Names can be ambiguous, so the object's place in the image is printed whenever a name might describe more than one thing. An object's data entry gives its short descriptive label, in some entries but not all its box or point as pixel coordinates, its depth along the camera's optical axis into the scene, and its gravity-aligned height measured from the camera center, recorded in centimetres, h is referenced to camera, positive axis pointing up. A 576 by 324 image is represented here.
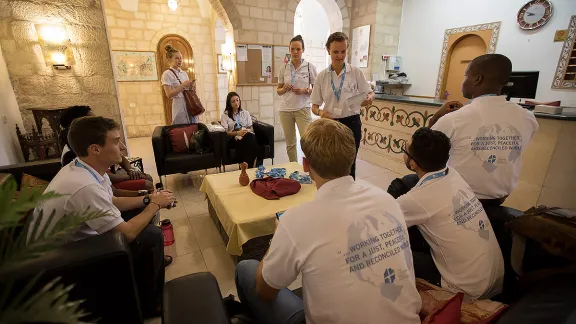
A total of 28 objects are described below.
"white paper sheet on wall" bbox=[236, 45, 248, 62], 496 +44
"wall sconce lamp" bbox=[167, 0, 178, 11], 508 +132
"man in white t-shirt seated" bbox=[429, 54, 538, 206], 159 -30
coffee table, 185 -90
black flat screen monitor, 333 -7
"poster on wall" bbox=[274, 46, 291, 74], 525 +41
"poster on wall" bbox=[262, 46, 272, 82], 515 +30
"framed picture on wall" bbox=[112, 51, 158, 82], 594 +27
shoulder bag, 379 -32
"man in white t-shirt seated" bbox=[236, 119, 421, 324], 81 -50
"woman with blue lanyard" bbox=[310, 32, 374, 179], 273 -12
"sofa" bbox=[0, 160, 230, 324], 95 -75
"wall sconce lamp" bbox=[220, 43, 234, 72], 512 +43
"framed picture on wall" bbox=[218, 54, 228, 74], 699 +29
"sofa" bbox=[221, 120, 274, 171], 357 -83
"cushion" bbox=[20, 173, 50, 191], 185 -66
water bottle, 225 -118
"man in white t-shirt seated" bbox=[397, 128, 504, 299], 115 -59
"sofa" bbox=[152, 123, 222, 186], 323 -89
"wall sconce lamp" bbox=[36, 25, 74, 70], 329 +39
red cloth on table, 219 -83
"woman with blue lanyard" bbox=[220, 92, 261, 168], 361 -66
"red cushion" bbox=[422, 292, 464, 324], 81 -65
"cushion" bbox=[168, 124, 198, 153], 342 -71
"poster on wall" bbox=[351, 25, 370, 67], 591 +71
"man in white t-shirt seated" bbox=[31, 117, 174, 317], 126 -56
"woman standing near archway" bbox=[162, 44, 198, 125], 364 -7
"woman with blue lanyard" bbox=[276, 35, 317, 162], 341 -13
